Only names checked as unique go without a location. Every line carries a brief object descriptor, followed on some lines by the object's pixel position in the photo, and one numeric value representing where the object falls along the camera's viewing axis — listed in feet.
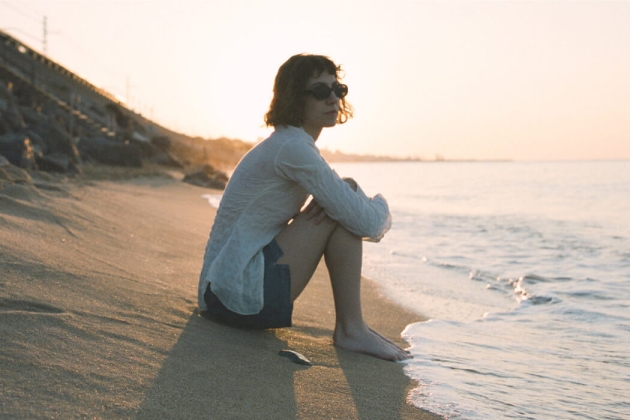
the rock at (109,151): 49.16
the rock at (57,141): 33.81
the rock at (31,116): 43.35
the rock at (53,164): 28.32
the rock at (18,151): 24.02
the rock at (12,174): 16.35
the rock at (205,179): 51.62
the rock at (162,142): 79.51
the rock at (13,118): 35.56
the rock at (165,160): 66.69
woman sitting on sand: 8.52
